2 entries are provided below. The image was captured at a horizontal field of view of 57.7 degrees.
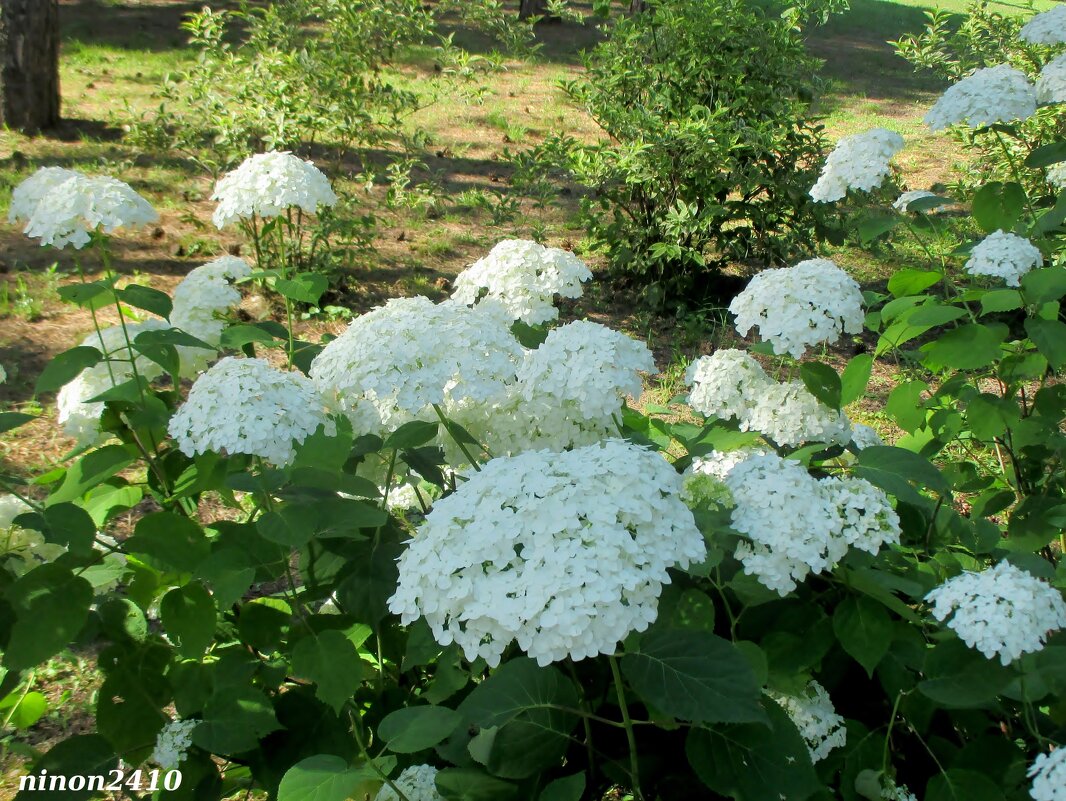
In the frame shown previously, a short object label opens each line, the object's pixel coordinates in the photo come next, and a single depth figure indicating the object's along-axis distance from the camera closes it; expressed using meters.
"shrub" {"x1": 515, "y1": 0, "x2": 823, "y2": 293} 5.36
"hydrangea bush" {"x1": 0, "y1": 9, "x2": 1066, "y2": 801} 1.32
